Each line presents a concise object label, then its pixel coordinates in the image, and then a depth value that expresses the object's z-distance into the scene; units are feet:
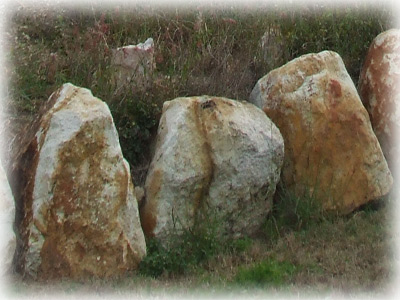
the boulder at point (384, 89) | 51.47
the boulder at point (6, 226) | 35.40
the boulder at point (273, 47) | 54.54
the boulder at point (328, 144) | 47.24
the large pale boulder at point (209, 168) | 42.09
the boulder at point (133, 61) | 49.16
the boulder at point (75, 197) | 37.35
